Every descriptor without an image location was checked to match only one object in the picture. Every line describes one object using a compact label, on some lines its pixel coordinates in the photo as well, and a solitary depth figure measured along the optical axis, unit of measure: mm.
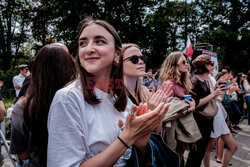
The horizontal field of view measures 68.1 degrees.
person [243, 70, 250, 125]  6496
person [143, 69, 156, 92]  9491
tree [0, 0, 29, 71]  19109
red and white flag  8172
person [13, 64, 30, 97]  6512
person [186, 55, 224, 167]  2863
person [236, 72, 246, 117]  7309
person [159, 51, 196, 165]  2697
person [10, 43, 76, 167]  1448
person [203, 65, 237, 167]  3061
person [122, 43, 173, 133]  2216
